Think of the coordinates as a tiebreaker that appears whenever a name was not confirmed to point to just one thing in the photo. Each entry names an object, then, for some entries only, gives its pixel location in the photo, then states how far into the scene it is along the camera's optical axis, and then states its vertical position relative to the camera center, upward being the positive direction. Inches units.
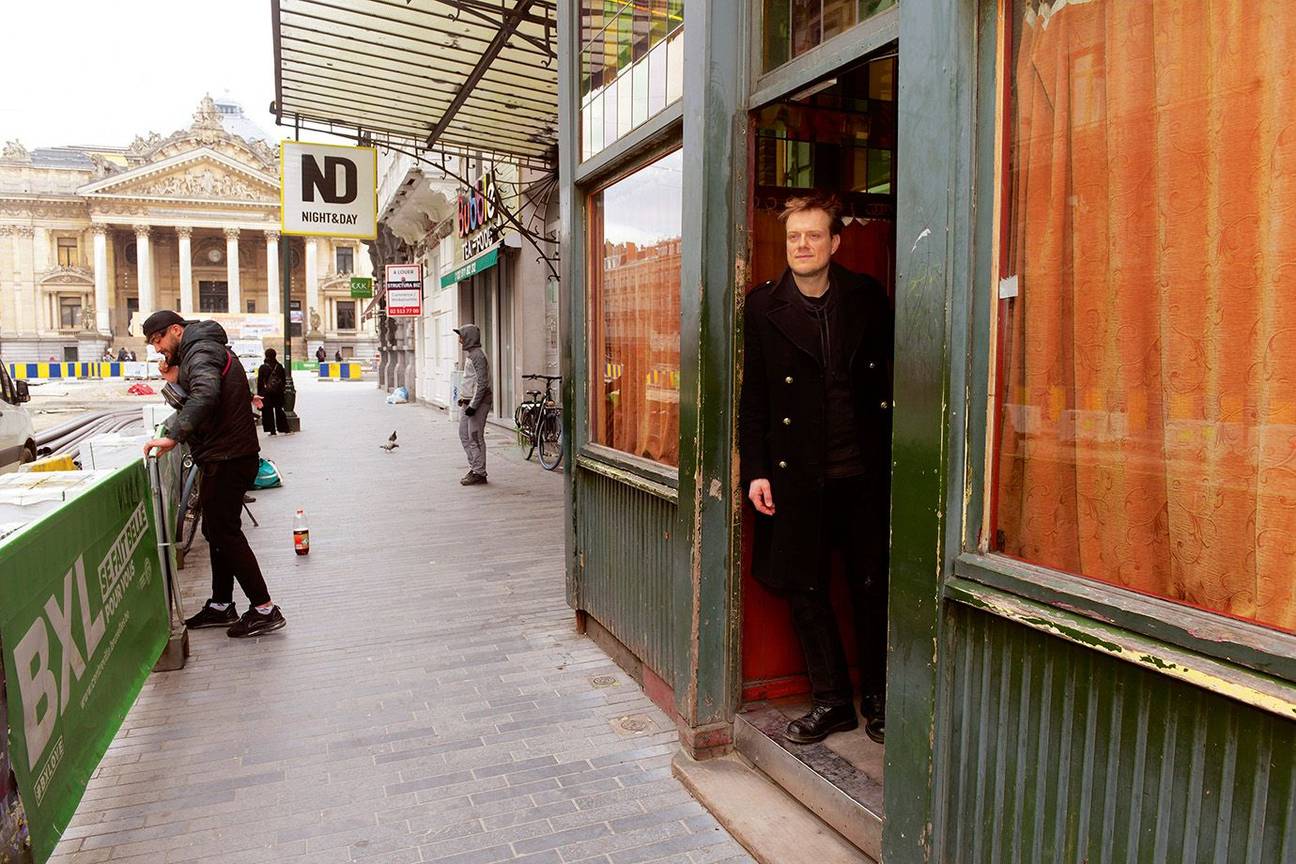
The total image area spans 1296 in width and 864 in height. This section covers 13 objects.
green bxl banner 105.9 -42.0
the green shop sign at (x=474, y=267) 628.7 +79.5
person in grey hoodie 426.3 -17.2
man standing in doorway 125.4 -9.1
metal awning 303.4 +123.2
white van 367.9 -28.9
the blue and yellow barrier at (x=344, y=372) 2115.8 -17.8
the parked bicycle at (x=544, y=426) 498.0 -36.8
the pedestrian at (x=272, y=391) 672.4 -21.5
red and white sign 909.2 +77.8
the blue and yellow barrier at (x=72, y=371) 1823.3 -12.8
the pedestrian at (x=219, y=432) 200.8 -16.1
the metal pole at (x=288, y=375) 726.5 -10.0
